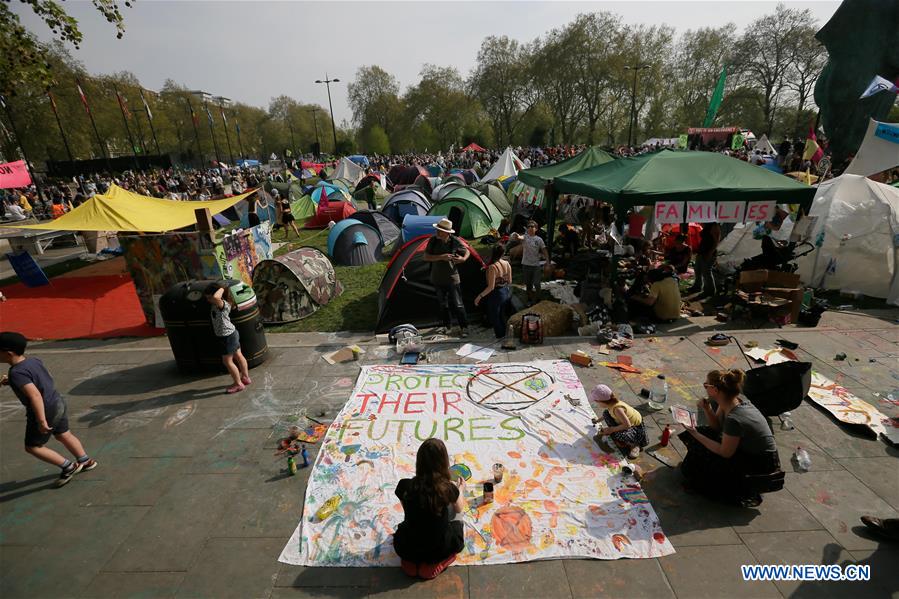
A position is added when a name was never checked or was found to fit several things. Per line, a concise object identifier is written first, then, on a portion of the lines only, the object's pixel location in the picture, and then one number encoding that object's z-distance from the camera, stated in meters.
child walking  4.27
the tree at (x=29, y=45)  9.67
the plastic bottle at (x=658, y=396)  5.57
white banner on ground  3.75
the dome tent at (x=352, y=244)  13.52
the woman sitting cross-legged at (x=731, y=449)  3.77
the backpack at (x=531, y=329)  7.49
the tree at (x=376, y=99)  68.81
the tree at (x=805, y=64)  47.41
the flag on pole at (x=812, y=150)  16.69
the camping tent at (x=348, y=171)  30.78
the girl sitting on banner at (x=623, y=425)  4.73
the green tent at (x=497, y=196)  19.45
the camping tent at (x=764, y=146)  31.49
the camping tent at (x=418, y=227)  12.90
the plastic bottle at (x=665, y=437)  4.88
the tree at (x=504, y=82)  62.97
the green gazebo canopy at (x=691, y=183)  7.77
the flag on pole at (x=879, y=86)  11.96
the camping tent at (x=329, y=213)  19.27
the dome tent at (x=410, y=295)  8.45
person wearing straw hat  7.87
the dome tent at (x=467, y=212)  15.98
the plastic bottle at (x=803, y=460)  4.45
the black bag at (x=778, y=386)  4.73
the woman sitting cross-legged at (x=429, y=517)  3.24
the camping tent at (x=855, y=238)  8.66
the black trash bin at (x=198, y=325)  6.64
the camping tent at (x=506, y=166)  22.94
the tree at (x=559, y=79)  57.44
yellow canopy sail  10.03
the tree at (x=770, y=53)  48.47
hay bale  7.89
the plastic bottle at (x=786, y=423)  5.10
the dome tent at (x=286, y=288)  9.28
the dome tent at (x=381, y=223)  15.46
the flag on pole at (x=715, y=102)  20.36
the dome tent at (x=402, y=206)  17.56
